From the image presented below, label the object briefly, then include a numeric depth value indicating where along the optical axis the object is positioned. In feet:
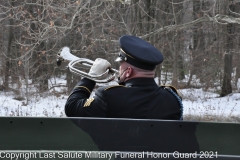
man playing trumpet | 18.38
